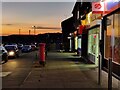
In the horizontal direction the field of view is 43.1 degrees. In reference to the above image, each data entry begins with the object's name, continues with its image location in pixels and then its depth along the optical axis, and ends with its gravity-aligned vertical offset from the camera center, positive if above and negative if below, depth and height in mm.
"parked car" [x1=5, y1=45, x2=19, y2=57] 15963 -836
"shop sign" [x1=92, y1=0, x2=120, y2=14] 7800 +1940
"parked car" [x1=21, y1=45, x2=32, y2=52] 27392 -1070
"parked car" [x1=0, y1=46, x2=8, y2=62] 10870 -864
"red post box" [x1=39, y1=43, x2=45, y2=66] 10878 -730
